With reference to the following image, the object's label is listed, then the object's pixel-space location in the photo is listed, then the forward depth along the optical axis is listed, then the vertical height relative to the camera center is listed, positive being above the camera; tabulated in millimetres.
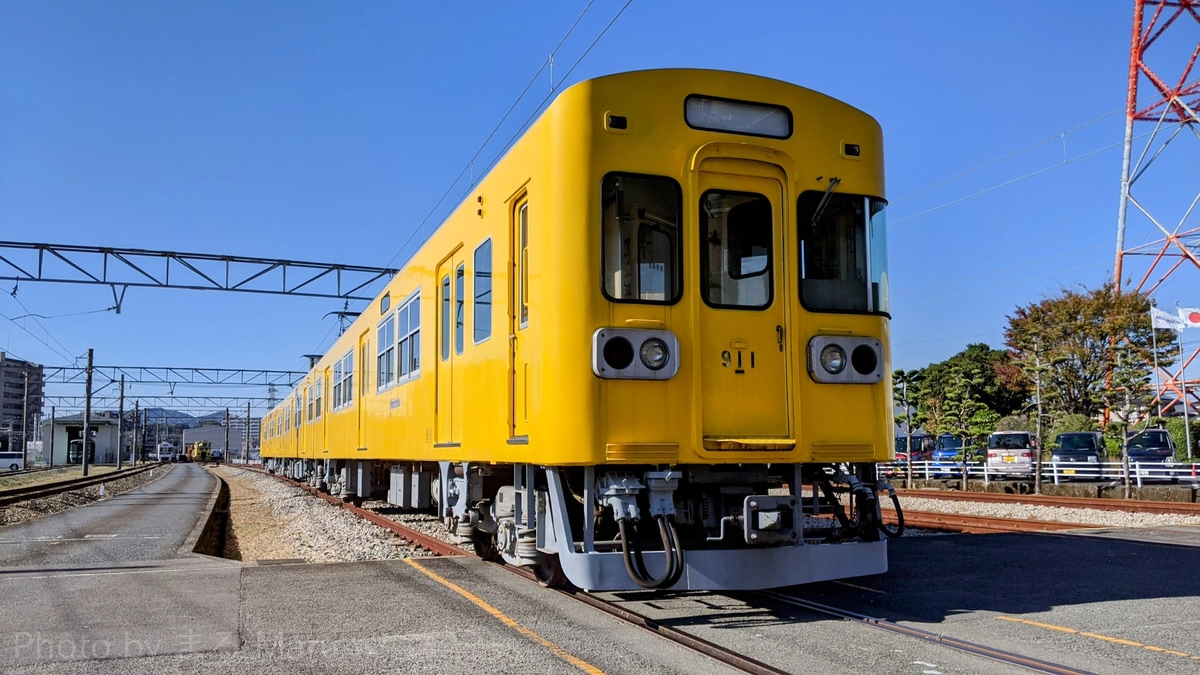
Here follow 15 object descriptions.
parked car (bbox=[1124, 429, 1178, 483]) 25672 -611
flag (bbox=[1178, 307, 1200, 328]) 29953 +3341
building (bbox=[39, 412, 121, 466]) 77188 -586
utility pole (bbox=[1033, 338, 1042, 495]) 21375 -1013
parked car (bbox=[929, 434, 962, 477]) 28395 -1057
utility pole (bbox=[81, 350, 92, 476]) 42375 +886
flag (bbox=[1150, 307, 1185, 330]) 29531 +3198
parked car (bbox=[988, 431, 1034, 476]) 26000 -754
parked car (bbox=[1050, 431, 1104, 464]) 25750 -597
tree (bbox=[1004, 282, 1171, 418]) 32938 +3083
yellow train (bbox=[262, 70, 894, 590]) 5957 +600
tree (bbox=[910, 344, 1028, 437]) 38034 +2075
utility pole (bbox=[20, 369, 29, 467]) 56062 -448
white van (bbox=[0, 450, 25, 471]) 54469 -1569
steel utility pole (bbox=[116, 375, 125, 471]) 56656 +132
